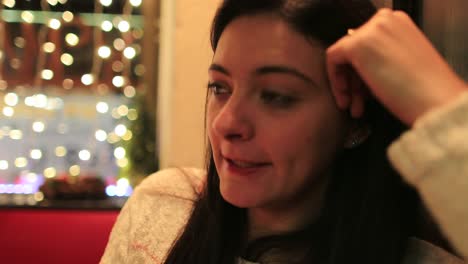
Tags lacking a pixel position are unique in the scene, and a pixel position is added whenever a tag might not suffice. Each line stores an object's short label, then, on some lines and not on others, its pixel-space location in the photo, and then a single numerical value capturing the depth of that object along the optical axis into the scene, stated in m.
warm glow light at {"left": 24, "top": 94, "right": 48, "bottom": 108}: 2.20
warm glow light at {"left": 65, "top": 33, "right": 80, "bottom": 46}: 2.22
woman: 0.79
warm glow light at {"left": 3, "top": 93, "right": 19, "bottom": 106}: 2.18
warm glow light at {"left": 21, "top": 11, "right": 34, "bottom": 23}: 2.19
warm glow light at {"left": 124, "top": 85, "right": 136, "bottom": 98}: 2.23
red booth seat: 1.79
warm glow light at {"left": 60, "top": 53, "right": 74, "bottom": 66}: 2.22
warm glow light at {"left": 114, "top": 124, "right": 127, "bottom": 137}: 2.23
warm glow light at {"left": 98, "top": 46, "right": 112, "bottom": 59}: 2.25
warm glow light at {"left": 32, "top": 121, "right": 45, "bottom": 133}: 2.22
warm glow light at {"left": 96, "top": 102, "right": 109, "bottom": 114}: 2.23
